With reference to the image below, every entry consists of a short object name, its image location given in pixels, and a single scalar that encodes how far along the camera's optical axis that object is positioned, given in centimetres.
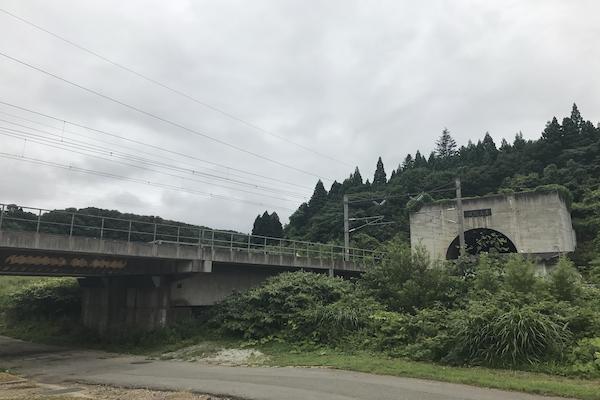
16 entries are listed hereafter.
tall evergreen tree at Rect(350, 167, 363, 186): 8906
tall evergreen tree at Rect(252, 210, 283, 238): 7444
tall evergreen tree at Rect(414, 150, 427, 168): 9472
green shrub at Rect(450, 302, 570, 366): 1327
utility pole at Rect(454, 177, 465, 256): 3538
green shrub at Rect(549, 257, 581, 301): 1762
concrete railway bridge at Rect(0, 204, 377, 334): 2005
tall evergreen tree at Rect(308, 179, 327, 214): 8138
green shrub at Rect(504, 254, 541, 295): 1828
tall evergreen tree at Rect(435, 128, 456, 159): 11488
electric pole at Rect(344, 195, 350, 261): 3791
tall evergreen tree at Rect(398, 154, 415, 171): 9682
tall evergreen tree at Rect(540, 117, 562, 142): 6644
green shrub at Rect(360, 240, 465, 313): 2233
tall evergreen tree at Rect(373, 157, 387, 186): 9088
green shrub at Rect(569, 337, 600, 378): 1166
